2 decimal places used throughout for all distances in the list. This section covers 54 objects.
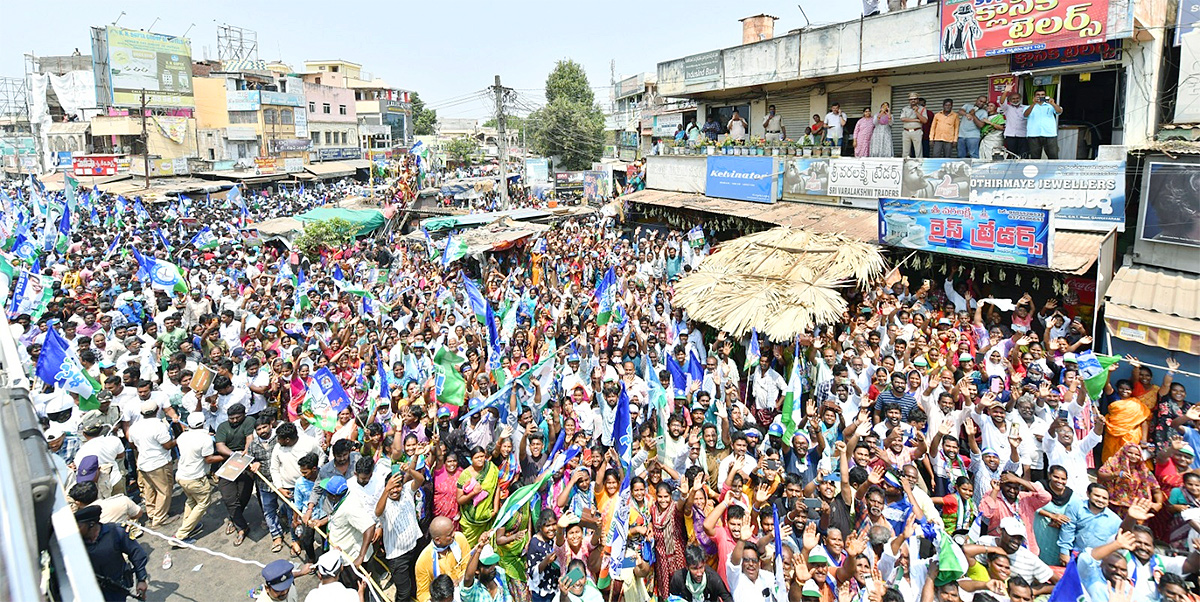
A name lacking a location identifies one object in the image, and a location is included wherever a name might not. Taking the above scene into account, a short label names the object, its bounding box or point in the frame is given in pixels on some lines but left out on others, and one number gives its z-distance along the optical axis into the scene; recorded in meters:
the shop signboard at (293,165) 45.02
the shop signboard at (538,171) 41.97
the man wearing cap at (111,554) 4.91
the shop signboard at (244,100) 49.88
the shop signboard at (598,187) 33.78
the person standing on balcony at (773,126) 18.19
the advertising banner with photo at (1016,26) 10.78
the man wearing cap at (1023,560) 4.65
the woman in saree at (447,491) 5.72
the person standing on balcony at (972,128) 12.77
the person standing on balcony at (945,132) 13.34
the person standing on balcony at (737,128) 18.86
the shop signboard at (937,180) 12.09
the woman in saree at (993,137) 12.45
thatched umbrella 9.14
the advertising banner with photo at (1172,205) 9.16
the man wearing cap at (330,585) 4.58
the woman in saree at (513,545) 5.19
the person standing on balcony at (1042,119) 11.54
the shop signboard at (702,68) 18.91
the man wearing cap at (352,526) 5.50
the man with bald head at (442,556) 5.01
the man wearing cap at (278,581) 4.44
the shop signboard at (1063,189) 10.29
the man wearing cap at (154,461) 6.80
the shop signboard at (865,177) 13.30
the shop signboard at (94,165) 39.00
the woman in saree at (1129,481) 5.54
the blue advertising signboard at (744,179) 15.68
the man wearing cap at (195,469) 6.74
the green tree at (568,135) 55.62
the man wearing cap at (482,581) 4.59
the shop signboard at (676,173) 18.62
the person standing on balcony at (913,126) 14.04
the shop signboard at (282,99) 50.63
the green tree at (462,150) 67.56
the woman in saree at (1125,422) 6.88
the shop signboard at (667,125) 35.59
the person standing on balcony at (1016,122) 12.10
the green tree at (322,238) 21.66
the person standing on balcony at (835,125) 15.90
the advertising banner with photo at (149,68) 45.31
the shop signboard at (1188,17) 10.12
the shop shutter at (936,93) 14.04
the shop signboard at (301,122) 54.06
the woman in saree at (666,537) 5.23
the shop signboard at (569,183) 39.31
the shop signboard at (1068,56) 11.28
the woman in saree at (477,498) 5.70
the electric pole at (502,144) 28.33
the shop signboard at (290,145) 49.44
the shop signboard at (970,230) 9.62
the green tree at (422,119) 91.50
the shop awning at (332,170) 48.03
